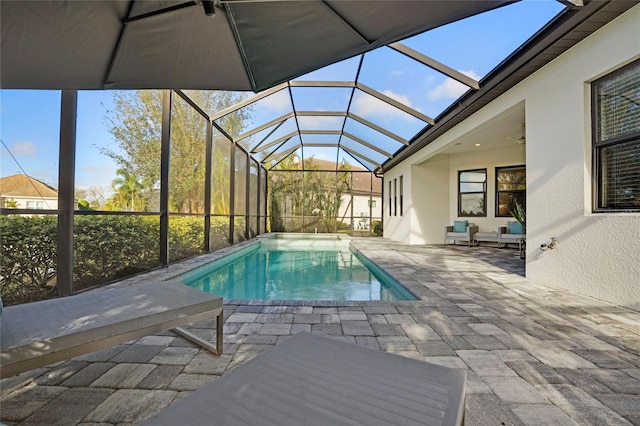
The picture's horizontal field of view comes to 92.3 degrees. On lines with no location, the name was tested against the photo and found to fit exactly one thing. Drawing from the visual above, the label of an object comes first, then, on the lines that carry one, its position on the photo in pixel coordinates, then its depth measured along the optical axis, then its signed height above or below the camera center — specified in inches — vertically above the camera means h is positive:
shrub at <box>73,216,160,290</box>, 144.6 -18.6
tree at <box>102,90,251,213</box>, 178.9 +50.7
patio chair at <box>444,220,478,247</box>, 369.1 -19.3
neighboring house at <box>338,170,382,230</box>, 588.1 +23.2
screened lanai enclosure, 88.0 +48.9
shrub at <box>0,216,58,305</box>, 111.3 -17.5
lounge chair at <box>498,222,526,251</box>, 322.7 -18.6
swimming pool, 191.3 -49.4
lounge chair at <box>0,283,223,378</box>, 52.2 -21.9
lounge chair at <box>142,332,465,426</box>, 37.6 -24.9
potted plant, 267.7 -3.2
